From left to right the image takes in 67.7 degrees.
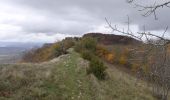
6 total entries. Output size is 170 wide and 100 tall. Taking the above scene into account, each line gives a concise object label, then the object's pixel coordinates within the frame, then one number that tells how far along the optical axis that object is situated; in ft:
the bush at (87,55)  32.61
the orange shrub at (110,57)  60.60
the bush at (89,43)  43.47
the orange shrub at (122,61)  61.12
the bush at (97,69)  27.61
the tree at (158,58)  7.41
